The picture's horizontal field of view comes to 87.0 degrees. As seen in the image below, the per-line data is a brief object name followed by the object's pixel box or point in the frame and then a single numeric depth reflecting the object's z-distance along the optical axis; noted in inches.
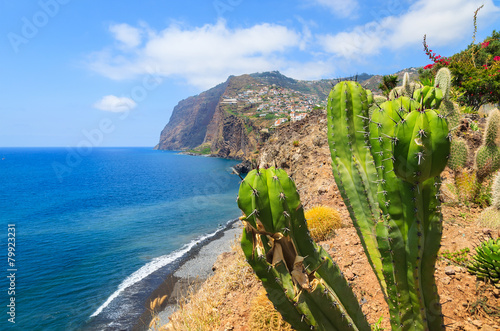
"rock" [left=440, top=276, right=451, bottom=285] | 147.7
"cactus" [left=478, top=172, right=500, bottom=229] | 193.1
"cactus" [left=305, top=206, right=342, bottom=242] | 267.7
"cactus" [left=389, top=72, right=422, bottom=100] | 334.1
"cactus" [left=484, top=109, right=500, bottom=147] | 235.8
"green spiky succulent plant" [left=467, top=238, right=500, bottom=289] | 133.5
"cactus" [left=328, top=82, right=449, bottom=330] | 74.4
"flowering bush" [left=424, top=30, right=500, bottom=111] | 519.2
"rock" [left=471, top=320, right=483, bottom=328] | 119.2
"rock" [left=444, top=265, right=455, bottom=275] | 153.2
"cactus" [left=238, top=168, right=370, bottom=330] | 81.5
